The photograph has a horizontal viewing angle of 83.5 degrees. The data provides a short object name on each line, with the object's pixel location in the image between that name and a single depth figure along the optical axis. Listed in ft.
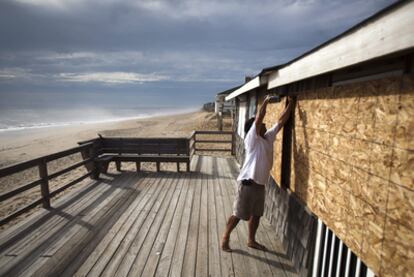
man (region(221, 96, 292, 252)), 9.75
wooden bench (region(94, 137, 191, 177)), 23.84
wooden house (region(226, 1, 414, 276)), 4.49
